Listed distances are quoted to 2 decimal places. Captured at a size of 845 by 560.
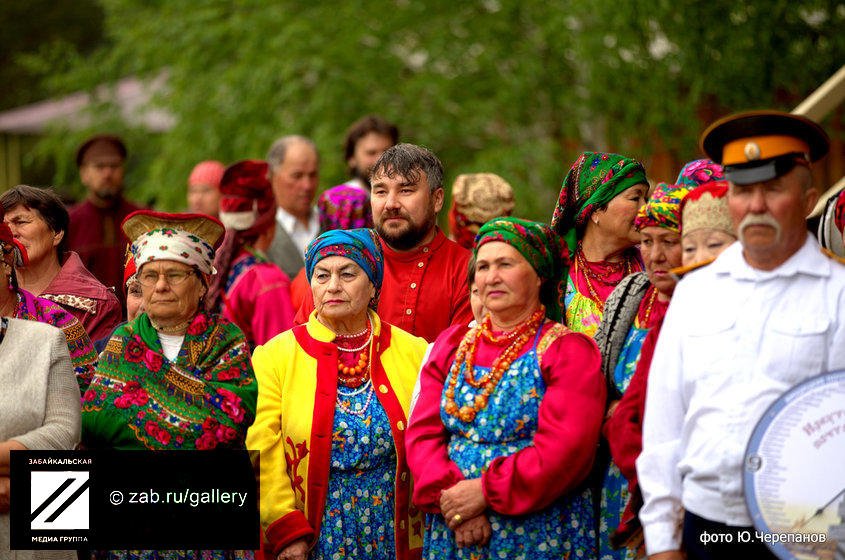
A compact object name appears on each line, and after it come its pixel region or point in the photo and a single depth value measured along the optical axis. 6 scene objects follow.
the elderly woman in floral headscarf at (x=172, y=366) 9.83
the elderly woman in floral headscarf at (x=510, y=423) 8.74
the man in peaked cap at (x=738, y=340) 7.43
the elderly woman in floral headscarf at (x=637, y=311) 9.13
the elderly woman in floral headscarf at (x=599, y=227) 10.42
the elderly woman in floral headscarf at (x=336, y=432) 9.70
